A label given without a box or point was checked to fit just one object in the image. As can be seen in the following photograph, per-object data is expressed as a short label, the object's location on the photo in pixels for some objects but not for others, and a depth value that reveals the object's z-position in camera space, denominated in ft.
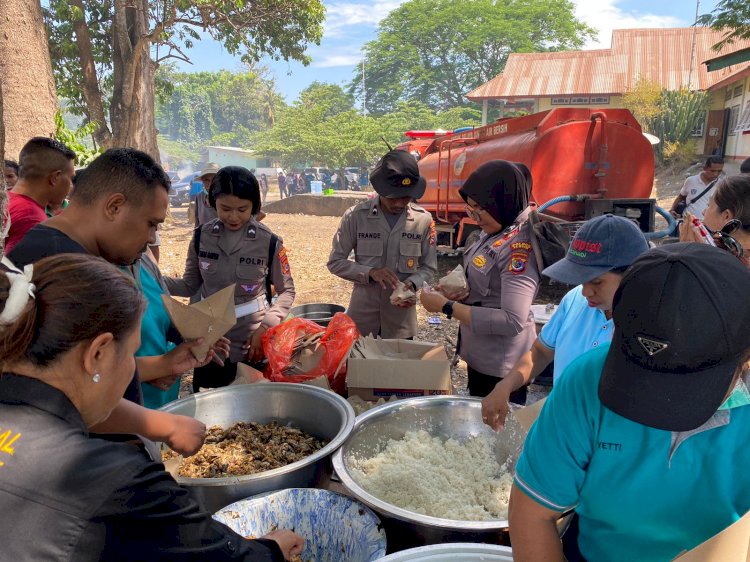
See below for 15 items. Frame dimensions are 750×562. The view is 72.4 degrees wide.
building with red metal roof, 88.79
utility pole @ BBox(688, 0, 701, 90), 84.14
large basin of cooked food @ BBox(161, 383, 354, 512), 6.44
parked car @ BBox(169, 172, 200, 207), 86.43
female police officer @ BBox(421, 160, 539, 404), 8.37
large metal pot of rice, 6.77
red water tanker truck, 22.94
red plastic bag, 8.95
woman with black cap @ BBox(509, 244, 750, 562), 3.02
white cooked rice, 6.29
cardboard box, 8.21
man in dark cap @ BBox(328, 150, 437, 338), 12.44
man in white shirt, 23.22
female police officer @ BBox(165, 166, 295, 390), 10.46
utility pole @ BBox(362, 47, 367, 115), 157.89
